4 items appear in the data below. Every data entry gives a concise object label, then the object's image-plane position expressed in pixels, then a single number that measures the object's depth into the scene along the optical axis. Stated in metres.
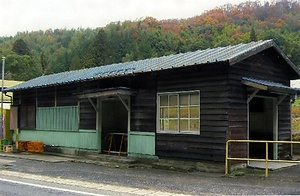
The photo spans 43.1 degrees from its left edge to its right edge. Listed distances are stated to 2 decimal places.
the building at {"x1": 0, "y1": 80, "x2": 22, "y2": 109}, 25.44
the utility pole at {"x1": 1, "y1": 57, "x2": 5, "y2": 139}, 18.58
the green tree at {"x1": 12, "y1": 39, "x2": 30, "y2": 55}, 84.50
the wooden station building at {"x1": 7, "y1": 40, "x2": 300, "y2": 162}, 11.73
